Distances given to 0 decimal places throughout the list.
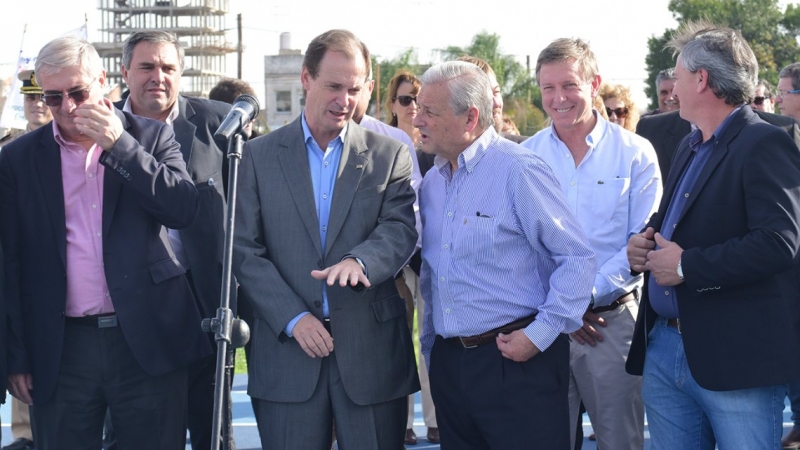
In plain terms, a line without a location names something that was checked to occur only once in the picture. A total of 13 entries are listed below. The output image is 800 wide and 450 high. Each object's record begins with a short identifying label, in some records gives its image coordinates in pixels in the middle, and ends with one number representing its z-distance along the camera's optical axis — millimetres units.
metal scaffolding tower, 142250
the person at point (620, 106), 8258
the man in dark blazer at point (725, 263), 3809
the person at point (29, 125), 7307
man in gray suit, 4184
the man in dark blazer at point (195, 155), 5180
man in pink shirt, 4277
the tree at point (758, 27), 65500
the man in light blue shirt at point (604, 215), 4754
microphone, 3896
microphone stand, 3604
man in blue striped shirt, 4043
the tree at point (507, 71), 54656
